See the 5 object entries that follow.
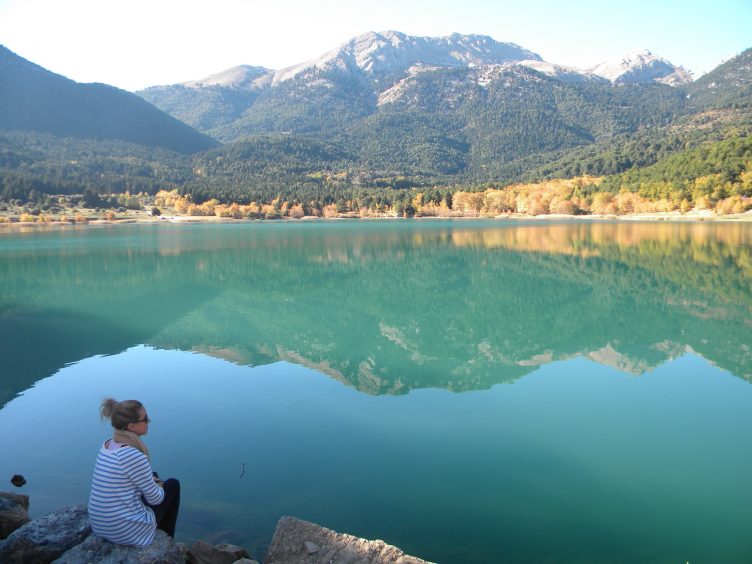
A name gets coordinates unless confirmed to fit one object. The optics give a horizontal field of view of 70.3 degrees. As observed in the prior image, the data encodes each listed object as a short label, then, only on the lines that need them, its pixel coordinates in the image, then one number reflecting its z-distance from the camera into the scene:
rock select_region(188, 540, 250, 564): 4.42
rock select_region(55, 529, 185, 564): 3.96
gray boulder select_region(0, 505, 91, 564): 4.29
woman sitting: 3.92
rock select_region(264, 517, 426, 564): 4.15
